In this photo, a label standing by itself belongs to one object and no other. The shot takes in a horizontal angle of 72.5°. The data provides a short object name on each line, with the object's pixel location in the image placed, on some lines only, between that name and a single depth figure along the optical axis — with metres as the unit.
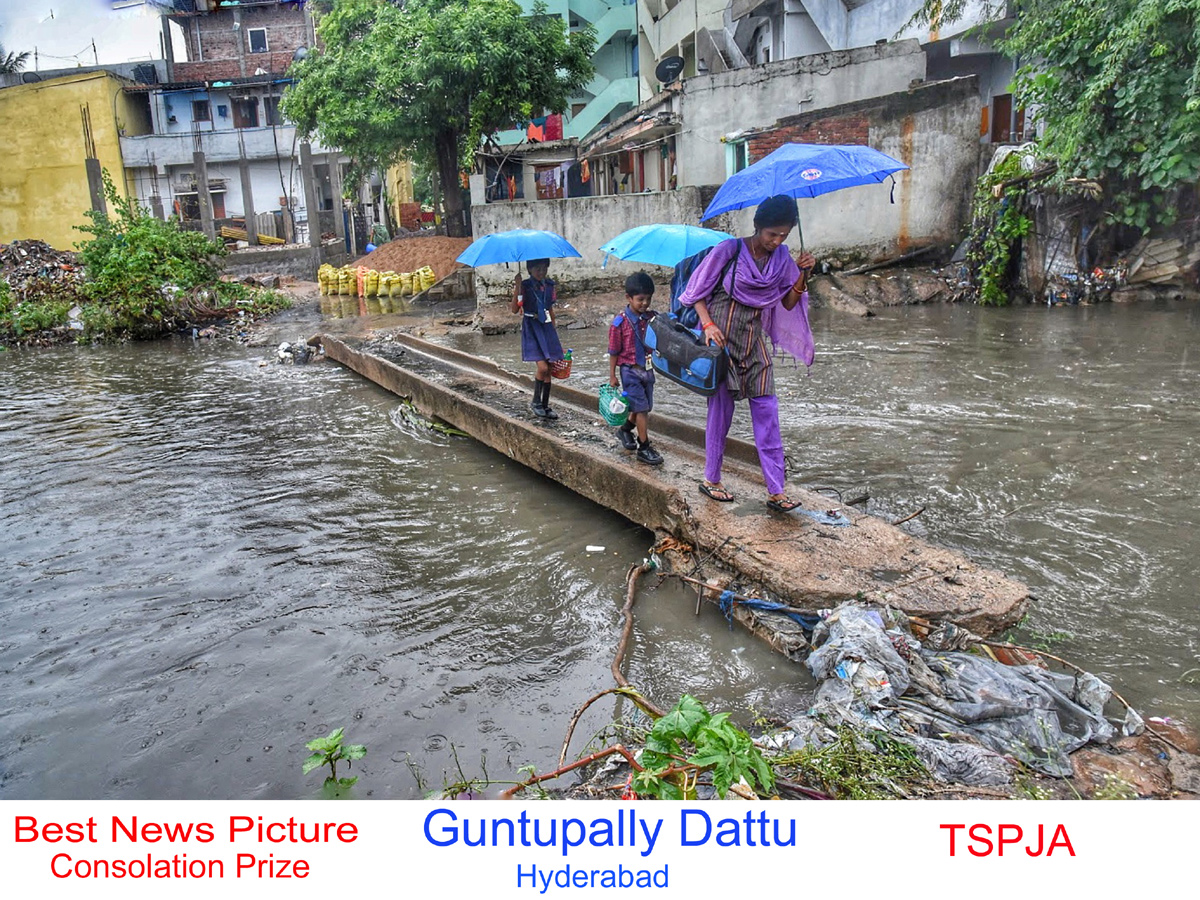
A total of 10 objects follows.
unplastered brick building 38.28
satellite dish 24.70
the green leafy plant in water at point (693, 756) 2.34
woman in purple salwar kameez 4.36
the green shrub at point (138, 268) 15.61
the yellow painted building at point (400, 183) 42.84
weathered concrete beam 3.60
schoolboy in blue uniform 5.41
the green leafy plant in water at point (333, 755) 3.02
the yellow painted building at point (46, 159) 31.47
